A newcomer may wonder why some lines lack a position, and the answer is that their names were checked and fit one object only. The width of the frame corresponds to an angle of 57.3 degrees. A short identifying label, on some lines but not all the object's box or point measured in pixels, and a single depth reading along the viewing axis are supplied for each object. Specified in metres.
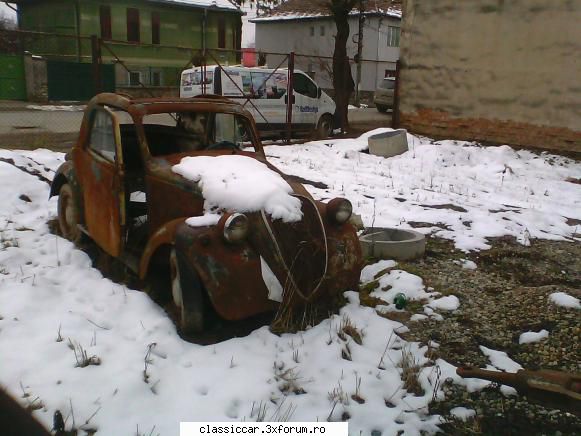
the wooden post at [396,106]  13.90
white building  34.16
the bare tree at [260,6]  31.68
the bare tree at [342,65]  14.67
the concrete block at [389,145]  11.20
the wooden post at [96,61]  10.05
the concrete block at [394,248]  5.24
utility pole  28.58
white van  13.30
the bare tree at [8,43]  27.39
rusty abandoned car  3.58
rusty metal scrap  2.42
